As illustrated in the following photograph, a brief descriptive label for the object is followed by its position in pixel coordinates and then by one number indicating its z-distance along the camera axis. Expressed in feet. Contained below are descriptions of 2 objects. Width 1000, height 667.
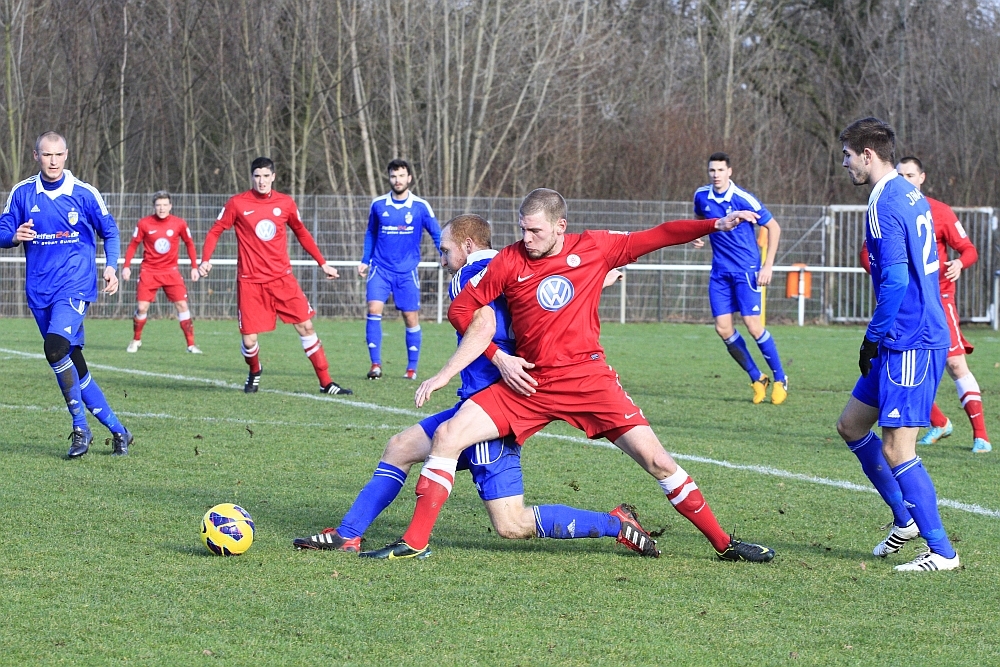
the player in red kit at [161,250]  109.91
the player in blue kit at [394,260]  83.35
